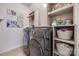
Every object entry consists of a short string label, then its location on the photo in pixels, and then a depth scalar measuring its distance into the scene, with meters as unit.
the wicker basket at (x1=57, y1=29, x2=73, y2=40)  1.22
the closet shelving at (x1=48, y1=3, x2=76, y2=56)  1.21
